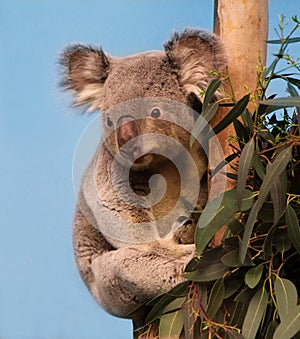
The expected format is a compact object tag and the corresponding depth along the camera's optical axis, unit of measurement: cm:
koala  412
